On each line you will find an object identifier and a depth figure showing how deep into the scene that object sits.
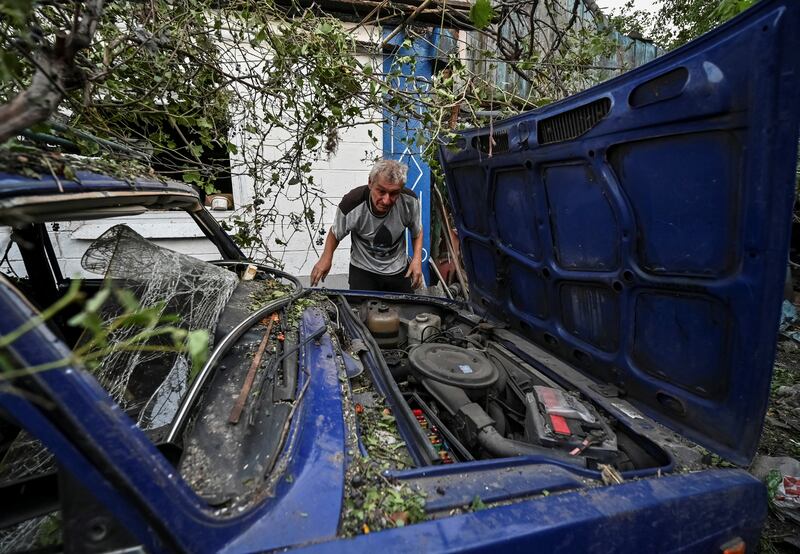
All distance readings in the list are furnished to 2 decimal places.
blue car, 0.89
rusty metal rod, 1.29
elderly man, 3.79
